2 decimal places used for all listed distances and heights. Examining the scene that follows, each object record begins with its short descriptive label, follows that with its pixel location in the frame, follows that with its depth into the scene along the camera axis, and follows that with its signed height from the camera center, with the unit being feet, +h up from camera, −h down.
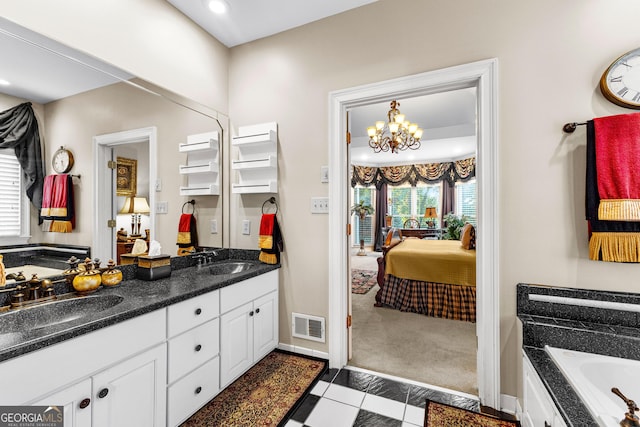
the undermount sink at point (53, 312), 3.95 -1.46
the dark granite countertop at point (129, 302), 3.23 -1.37
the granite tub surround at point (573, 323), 4.46 -1.92
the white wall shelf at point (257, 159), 7.82 +1.57
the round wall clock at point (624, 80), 4.89 +2.27
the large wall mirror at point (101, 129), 4.77 +1.74
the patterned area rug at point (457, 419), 5.34 -3.90
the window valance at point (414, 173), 24.31 +3.71
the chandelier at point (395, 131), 12.36 +4.04
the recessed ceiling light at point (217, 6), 6.79 +5.00
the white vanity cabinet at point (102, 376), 3.19 -2.05
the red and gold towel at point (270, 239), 7.69 -0.67
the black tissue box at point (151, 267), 5.91 -1.09
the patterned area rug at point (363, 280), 14.79 -3.80
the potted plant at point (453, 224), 18.73 -0.75
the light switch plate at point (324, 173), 7.34 +1.04
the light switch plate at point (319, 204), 7.39 +0.25
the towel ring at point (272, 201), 8.07 +0.38
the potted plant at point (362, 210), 27.37 +0.39
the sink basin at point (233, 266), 7.68 -1.39
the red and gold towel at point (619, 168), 4.74 +0.75
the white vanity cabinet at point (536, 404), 3.66 -2.73
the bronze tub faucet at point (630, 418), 2.87 -2.07
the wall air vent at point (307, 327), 7.55 -3.00
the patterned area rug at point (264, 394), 5.37 -3.79
